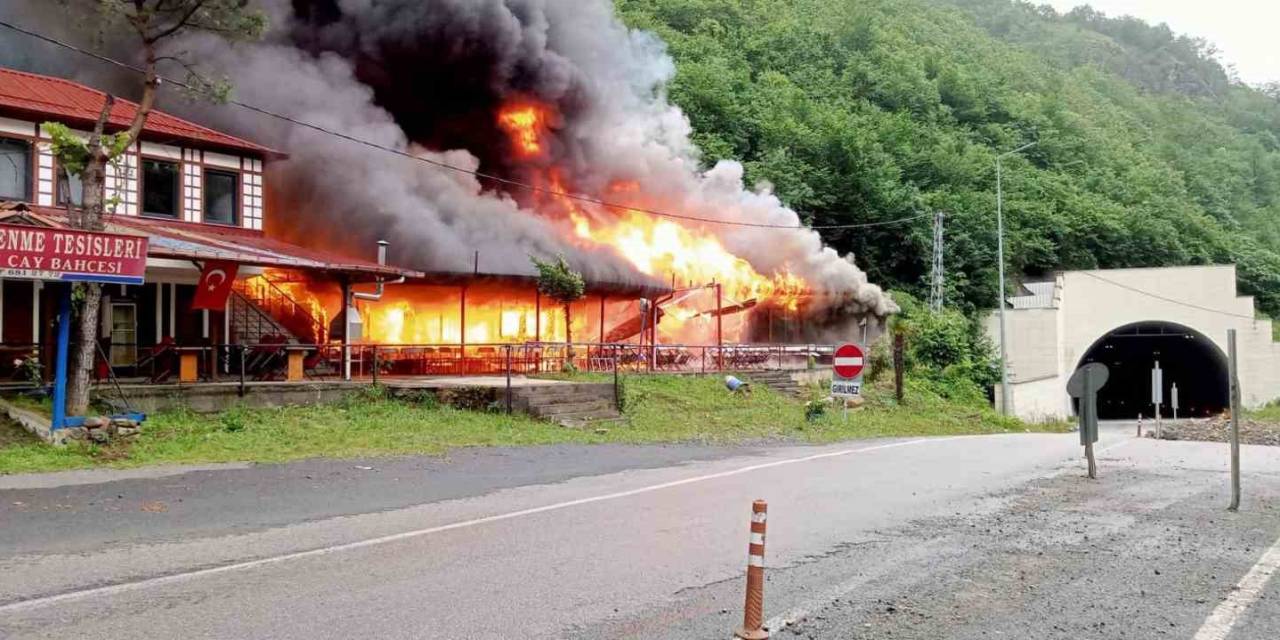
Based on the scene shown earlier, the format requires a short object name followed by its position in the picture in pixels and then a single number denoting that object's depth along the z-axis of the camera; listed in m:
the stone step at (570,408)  20.23
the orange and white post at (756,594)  5.12
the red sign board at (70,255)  13.20
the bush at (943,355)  37.73
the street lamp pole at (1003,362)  34.16
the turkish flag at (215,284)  19.52
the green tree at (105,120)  15.34
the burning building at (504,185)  30.59
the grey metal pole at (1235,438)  10.76
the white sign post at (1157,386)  29.39
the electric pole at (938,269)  40.78
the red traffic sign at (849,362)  20.81
